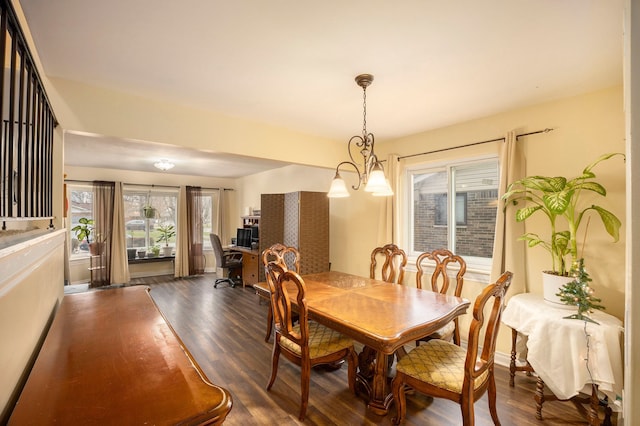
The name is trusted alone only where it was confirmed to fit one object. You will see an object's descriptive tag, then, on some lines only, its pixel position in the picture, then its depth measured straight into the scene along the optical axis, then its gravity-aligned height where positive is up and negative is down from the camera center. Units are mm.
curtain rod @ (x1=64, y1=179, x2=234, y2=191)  5649 +643
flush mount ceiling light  4752 +827
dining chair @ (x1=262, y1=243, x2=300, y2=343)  3130 -467
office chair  5766 -981
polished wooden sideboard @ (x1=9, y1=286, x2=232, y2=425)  808 -569
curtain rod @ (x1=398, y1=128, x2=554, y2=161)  2635 +731
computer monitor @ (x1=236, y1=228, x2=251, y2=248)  5938 -516
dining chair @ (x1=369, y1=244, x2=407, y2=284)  3112 -526
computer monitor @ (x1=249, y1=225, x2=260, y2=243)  5773 -422
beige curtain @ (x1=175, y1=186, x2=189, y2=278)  6602 -590
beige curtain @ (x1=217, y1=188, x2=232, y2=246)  7355 -19
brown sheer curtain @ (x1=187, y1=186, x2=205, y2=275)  6730 -390
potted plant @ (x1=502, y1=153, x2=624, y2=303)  2131 -25
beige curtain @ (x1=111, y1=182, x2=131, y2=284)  5941 -637
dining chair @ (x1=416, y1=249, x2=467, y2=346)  2464 -629
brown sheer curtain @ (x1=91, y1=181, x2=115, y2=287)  5797 -351
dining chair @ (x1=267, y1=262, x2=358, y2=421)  1967 -961
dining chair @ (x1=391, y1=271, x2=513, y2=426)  1578 -977
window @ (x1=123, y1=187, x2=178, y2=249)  6555 -12
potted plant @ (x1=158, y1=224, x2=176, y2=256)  6836 -498
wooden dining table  1689 -689
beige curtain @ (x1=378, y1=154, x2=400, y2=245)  3682 -5
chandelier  2098 +260
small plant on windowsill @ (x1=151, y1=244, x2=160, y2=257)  6707 -873
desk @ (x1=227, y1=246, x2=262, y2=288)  5309 -979
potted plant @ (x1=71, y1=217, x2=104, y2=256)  5715 -428
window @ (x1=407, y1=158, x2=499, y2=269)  3113 +51
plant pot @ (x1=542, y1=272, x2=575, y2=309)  2186 -587
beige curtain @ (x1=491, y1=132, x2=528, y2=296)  2691 -182
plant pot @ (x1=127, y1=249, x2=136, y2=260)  6409 -897
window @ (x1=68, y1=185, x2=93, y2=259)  5859 +100
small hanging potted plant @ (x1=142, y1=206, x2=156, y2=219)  6555 +36
